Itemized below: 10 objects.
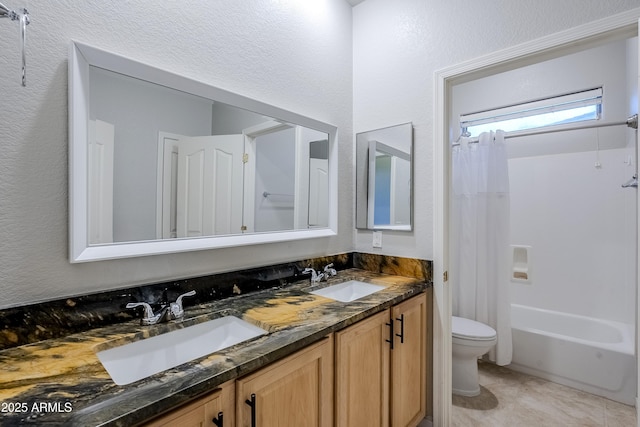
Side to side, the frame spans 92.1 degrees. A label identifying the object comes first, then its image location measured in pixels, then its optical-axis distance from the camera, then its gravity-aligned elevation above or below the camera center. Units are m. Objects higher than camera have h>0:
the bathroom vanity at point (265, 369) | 0.66 -0.40
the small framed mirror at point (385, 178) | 1.90 +0.23
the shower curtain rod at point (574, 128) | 1.64 +0.69
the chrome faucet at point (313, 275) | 1.75 -0.35
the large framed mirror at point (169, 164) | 1.03 +0.21
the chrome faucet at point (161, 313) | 1.09 -0.36
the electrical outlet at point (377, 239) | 2.04 -0.17
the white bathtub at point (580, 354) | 2.05 -1.01
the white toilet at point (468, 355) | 2.12 -0.99
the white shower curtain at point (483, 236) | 2.49 -0.19
